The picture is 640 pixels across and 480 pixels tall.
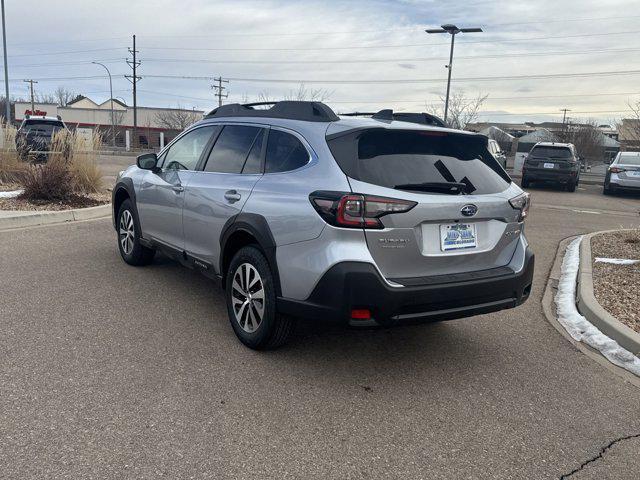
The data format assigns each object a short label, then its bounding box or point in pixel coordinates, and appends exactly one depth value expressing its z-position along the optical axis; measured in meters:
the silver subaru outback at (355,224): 3.29
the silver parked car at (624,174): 18.30
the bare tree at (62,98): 99.56
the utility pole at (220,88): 74.06
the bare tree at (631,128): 33.53
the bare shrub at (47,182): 9.88
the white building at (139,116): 67.94
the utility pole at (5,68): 26.23
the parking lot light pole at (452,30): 24.40
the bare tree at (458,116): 39.94
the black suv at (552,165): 18.81
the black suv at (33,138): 10.99
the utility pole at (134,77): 47.91
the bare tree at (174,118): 70.06
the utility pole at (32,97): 68.41
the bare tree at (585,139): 46.19
